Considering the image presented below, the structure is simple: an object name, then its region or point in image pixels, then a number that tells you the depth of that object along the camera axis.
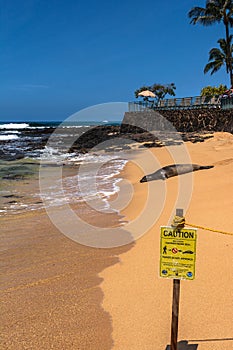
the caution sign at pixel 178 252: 1.81
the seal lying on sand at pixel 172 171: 8.55
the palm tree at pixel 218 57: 27.92
